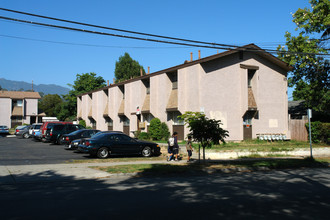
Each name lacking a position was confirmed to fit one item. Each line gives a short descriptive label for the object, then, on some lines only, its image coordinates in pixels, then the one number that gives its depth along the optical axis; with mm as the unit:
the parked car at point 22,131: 34912
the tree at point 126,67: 73062
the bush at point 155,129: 27155
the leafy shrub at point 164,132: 27125
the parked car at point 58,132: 25391
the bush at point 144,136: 28094
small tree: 13906
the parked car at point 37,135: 28466
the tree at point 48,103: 87662
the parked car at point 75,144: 20088
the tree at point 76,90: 58531
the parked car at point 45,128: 26050
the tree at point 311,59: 25578
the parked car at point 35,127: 31134
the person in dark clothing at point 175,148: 16677
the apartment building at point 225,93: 25078
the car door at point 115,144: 17750
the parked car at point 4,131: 38344
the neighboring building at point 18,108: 61031
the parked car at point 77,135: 21872
